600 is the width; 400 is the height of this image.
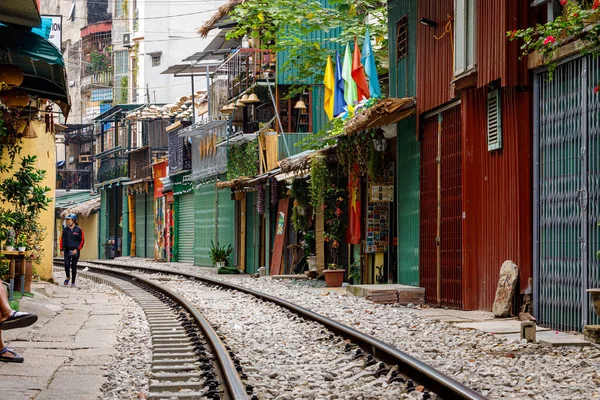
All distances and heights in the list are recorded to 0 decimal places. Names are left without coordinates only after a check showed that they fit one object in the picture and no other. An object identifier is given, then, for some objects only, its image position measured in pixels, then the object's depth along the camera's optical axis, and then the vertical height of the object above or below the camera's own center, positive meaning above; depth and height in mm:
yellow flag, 24078 +3477
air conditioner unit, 60556 +11762
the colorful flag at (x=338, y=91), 23656 +3314
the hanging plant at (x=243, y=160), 32719 +2330
